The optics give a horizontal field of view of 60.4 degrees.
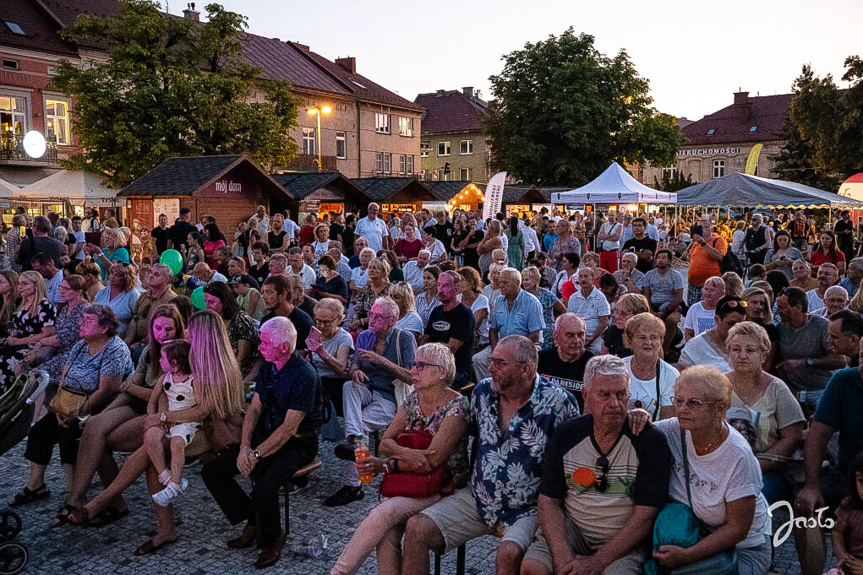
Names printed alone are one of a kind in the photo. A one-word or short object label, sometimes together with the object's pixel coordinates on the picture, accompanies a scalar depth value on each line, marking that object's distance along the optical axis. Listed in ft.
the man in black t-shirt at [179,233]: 48.85
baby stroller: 14.38
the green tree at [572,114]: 146.51
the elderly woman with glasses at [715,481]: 10.73
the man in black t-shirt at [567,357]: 16.11
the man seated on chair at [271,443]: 15.34
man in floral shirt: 12.40
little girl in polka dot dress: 15.75
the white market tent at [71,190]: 73.87
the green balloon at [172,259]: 32.27
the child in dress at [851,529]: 10.77
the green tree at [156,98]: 93.30
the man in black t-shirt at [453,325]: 20.80
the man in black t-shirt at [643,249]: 36.23
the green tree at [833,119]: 126.31
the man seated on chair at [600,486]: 11.10
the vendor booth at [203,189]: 68.80
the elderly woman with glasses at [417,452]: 12.89
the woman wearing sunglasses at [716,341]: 16.85
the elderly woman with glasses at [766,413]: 13.53
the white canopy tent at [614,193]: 72.38
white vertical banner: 62.28
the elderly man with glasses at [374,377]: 18.33
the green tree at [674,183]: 169.48
